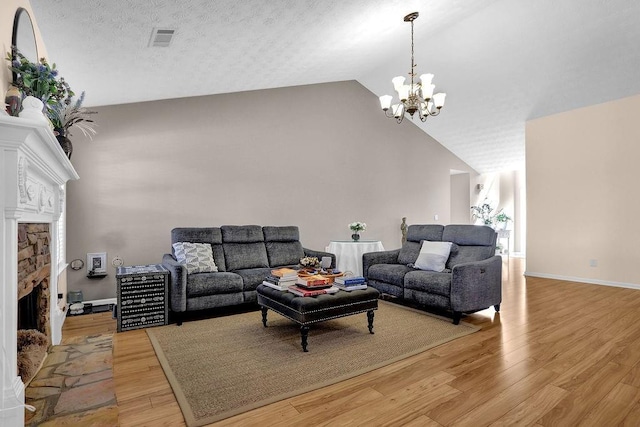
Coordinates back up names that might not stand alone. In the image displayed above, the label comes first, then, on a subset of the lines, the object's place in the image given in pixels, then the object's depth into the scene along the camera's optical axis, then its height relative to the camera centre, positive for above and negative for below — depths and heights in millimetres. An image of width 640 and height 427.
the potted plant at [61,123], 2499 +734
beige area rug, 2064 -1080
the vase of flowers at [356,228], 5496 -233
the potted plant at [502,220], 8812 -205
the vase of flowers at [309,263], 3277 -471
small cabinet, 3316 -816
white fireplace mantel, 1579 -28
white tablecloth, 5258 -619
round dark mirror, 1960 +1094
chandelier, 3865 +1372
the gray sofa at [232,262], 3561 -588
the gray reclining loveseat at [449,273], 3390 -670
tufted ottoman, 2717 -764
